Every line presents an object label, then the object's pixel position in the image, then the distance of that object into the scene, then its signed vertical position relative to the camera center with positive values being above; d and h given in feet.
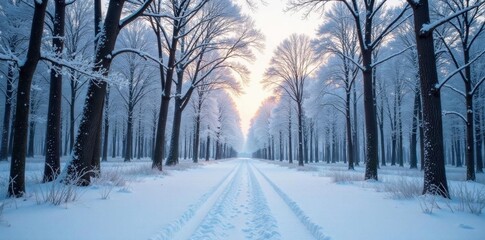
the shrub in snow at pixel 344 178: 34.17 -4.30
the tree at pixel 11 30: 47.91 +22.65
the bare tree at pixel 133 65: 73.26 +22.71
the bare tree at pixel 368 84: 34.71 +7.97
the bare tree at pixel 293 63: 76.43 +22.86
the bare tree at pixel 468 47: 38.99 +15.19
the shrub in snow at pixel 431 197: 17.51 -3.58
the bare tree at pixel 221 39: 50.57 +20.84
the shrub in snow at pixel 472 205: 15.37 -3.55
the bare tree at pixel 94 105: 22.39 +3.15
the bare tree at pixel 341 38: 56.70 +23.02
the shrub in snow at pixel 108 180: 23.93 -3.40
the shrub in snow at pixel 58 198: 15.19 -3.17
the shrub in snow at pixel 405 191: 21.25 -3.69
